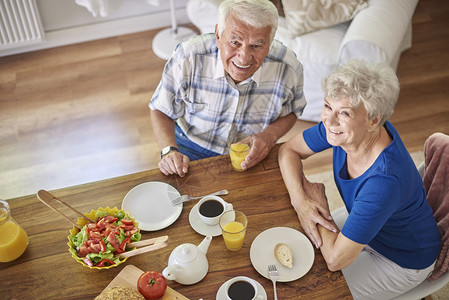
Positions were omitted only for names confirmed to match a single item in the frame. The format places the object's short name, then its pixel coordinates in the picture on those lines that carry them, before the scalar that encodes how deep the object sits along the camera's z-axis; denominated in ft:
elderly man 5.90
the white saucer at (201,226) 5.22
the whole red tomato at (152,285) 4.49
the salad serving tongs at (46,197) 4.71
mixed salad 4.71
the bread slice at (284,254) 4.90
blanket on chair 5.72
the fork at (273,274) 4.76
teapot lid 4.66
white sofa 9.15
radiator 11.45
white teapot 4.64
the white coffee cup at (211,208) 5.25
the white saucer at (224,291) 4.57
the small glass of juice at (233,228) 4.90
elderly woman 5.05
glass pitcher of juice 4.85
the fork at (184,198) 5.53
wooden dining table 4.74
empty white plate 5.36
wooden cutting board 4.59
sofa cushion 9.79
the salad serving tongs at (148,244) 4.71
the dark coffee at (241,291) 4.52
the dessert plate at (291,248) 4.87
